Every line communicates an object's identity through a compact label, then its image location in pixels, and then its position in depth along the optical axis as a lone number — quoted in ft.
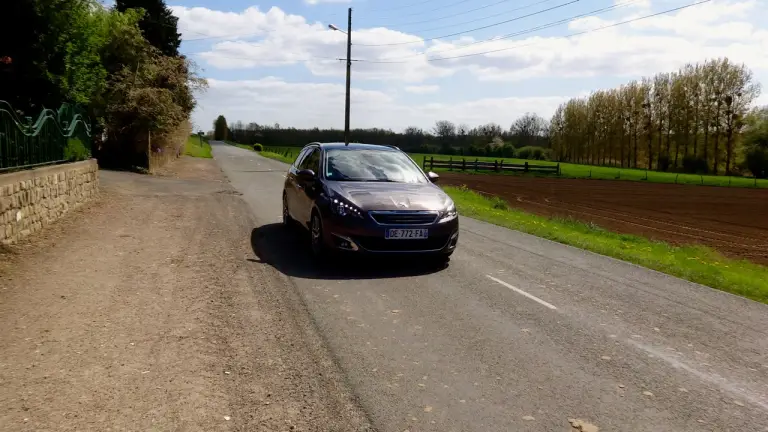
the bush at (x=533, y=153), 330.79
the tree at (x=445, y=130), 439.63
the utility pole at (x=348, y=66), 113.91
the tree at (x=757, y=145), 218.38
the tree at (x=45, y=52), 56.03
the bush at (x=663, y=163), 261.65
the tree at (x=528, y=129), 431.84
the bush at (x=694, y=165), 239.50
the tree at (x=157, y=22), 130.97
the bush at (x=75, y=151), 42.23
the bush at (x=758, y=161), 217.97
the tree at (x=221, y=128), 498.69
